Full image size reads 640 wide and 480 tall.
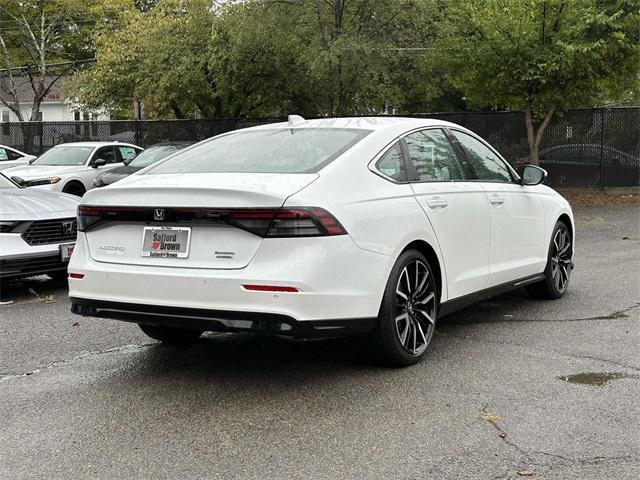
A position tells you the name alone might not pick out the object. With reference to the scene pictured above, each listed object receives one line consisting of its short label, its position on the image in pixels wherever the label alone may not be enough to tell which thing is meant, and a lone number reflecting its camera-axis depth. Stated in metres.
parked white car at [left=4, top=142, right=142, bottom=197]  15.67
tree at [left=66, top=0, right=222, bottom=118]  21.61
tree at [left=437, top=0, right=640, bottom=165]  16.28
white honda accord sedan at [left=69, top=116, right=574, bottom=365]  4.22
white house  55.00
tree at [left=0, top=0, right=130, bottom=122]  41.56
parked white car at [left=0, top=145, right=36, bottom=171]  19.77
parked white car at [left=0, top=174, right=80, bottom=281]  7.48
